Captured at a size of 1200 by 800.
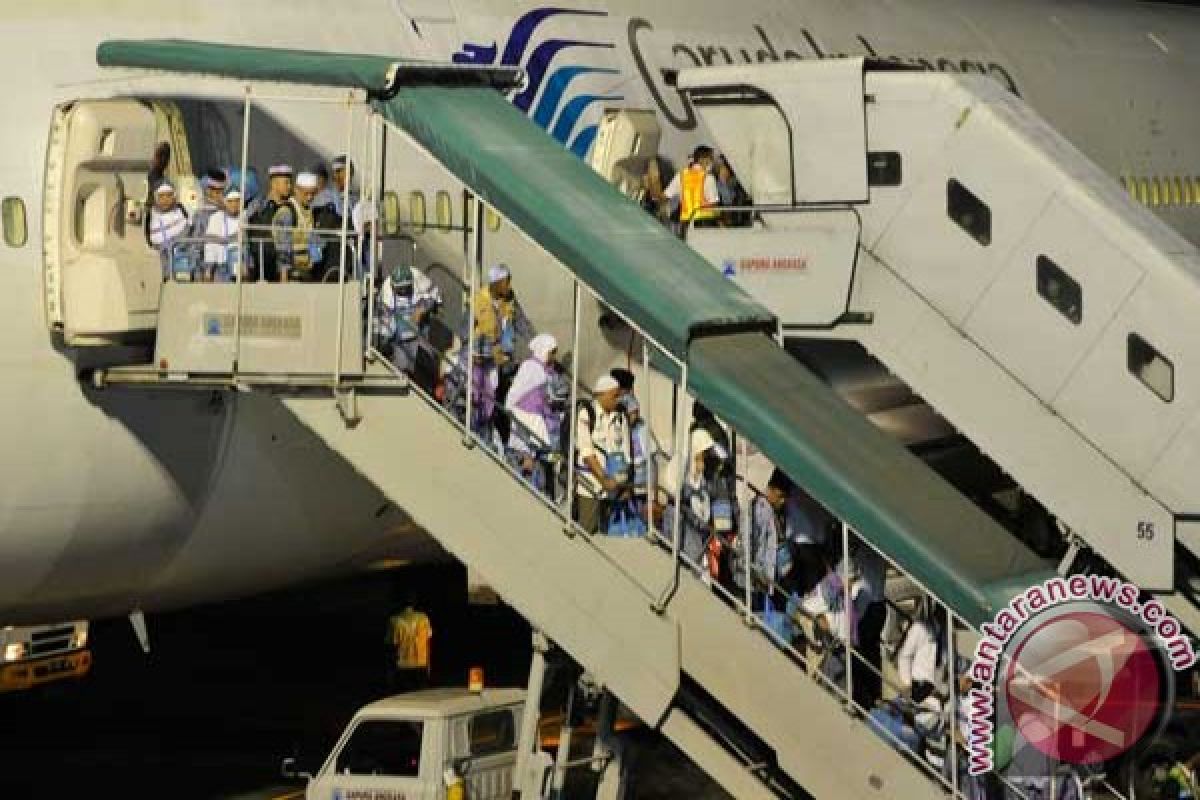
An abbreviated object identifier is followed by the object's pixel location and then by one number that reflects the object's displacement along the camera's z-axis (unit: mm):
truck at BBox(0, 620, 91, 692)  26672
